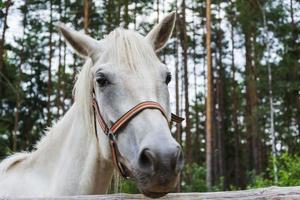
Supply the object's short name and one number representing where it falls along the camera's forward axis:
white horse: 2.46
